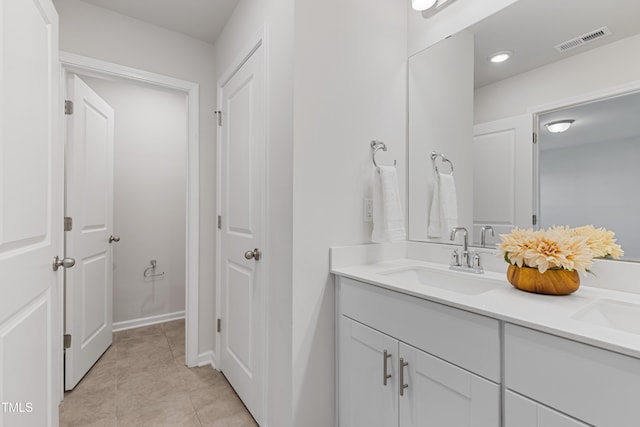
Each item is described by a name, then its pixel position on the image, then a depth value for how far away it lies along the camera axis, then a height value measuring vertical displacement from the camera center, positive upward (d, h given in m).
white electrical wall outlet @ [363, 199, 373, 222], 1.56 +0.01
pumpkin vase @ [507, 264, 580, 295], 0.98 -0.22
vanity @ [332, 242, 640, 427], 0.67 -0.38
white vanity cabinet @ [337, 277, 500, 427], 0.87 -0.50
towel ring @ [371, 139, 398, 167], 1.59 +0.34
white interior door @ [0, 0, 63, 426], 0.90 +0.00
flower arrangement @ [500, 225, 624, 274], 0.96 -0.11
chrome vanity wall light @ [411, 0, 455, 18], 1.56 +1.07
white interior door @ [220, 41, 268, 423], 1.62 -0.10
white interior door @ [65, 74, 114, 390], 1.95 -0.12
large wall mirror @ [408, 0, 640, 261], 1.05 +0.39
